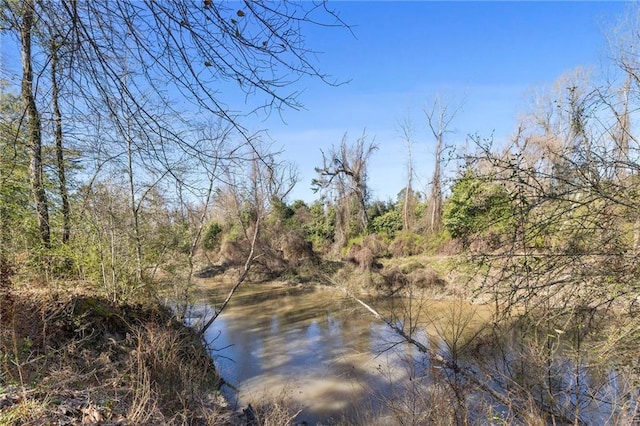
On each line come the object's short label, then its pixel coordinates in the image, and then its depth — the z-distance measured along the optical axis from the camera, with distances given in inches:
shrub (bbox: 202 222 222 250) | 985.2
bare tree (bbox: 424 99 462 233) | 711.1
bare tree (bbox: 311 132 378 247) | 834.2
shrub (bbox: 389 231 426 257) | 704.4
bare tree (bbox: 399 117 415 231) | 774.5
